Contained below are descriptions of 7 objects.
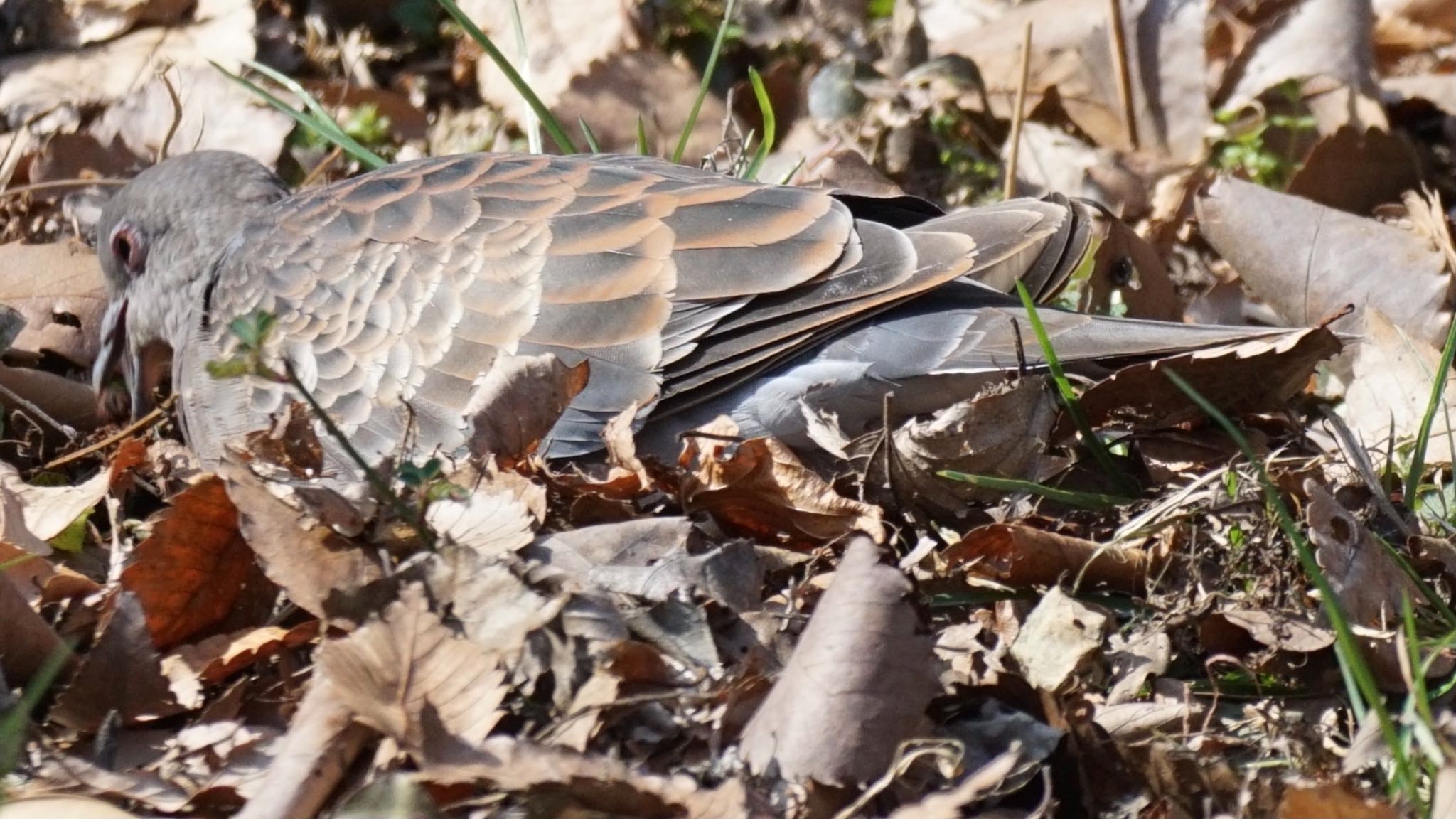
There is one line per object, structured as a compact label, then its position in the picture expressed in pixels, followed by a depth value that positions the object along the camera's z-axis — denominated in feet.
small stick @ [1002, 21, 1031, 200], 32.86
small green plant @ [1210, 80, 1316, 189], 35.09
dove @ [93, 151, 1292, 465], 23.13
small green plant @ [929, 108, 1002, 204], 35.78
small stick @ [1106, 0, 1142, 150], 34.88
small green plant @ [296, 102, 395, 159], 35.83
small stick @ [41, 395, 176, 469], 25.26
